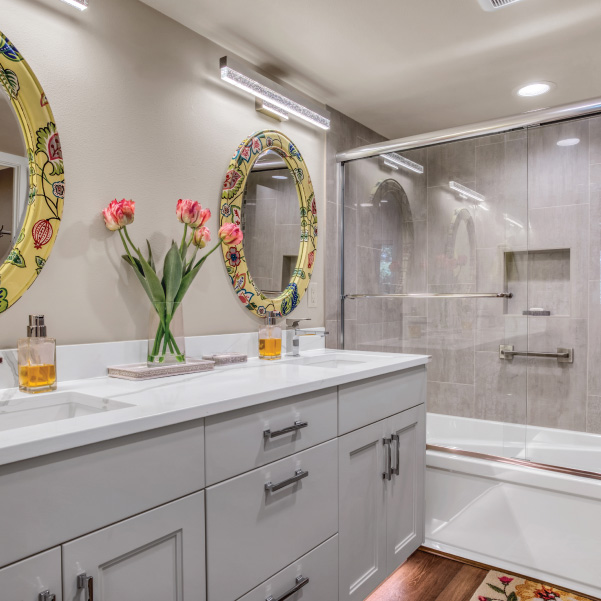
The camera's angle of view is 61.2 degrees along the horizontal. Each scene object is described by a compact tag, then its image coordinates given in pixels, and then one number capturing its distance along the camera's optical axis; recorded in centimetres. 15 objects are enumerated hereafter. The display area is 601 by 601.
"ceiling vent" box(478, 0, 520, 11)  171
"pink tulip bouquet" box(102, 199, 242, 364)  156
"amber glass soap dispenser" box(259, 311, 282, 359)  203
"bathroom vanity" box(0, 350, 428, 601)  84
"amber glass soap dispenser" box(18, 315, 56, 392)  126
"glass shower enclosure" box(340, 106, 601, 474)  238
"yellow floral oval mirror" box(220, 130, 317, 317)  206
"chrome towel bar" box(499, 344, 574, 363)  245
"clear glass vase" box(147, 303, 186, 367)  160
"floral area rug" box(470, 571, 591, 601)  188
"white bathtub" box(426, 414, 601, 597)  196
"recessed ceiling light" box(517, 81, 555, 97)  244
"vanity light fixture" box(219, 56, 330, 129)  194
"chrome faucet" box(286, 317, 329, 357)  215
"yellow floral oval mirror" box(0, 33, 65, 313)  135
